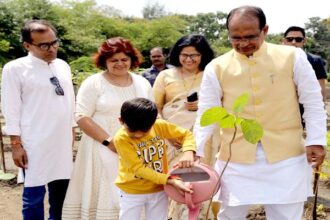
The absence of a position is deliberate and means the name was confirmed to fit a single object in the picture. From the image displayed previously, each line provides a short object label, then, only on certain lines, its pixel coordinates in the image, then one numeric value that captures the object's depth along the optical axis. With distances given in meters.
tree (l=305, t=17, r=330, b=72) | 42.58
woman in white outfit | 2.84
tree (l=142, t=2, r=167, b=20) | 56.26
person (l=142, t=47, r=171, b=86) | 5.02
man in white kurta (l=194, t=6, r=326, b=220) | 2.13
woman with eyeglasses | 3.13
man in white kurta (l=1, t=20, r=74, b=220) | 2.76
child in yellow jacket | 2.18
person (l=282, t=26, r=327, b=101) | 3.83
